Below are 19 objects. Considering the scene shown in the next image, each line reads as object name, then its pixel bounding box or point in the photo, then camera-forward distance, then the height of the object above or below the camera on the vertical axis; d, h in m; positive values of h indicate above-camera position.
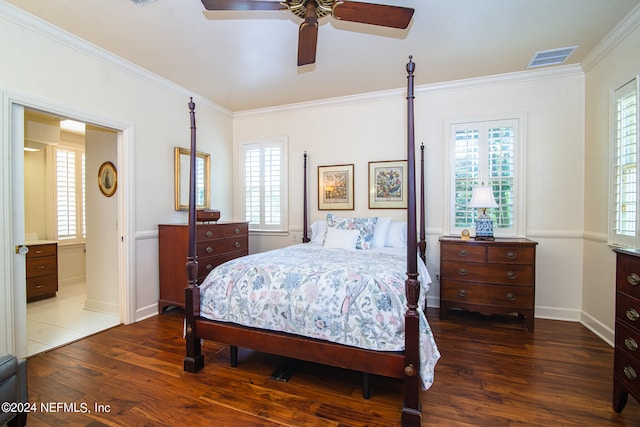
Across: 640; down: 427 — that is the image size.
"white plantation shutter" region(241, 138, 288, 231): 4.68 +0.40
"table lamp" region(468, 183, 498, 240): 3.31 +0.03
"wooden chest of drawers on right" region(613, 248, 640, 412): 1.66 -0.70
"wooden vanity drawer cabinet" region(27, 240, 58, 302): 4.16 -0.86
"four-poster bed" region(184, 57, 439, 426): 1.75 -0.89
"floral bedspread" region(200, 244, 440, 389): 1.86 -0.63
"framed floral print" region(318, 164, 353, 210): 4.31 +0.31
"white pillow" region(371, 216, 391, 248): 3.59 -0.30
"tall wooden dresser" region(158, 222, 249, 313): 3.52 -0.55
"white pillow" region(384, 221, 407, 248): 3.59 -0.33
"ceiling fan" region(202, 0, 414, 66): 1.89 +1.28
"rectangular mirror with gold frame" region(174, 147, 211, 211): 3.89 +0.41
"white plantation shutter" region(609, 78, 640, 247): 2.50 +0.36
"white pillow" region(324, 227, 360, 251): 3.34 -0.35
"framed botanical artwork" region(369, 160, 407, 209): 4.05 +0.32
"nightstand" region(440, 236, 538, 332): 3.11 -0.73
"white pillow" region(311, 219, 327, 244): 3.98 -0.28
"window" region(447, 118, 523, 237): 3.56 +0.48
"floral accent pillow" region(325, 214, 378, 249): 3.42 -0.21
